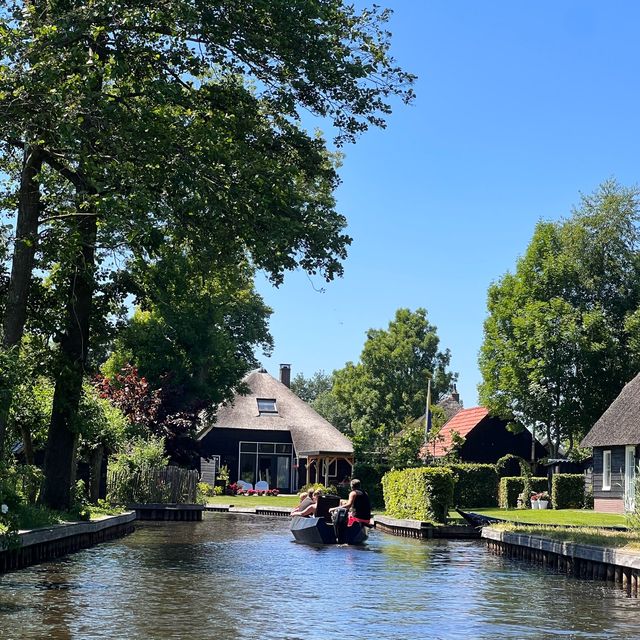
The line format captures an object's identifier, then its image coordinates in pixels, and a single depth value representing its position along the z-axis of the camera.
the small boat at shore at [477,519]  33.28
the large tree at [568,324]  55.69
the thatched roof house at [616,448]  43.88
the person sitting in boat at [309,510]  31.09
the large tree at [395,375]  86.00
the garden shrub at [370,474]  47.53
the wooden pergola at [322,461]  62.25
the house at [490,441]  60.16
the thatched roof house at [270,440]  65.38
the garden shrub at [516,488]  47.84
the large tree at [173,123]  20.52
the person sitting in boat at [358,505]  29.32
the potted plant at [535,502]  46.34
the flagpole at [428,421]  50.58
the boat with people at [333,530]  28.56
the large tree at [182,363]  48.47
